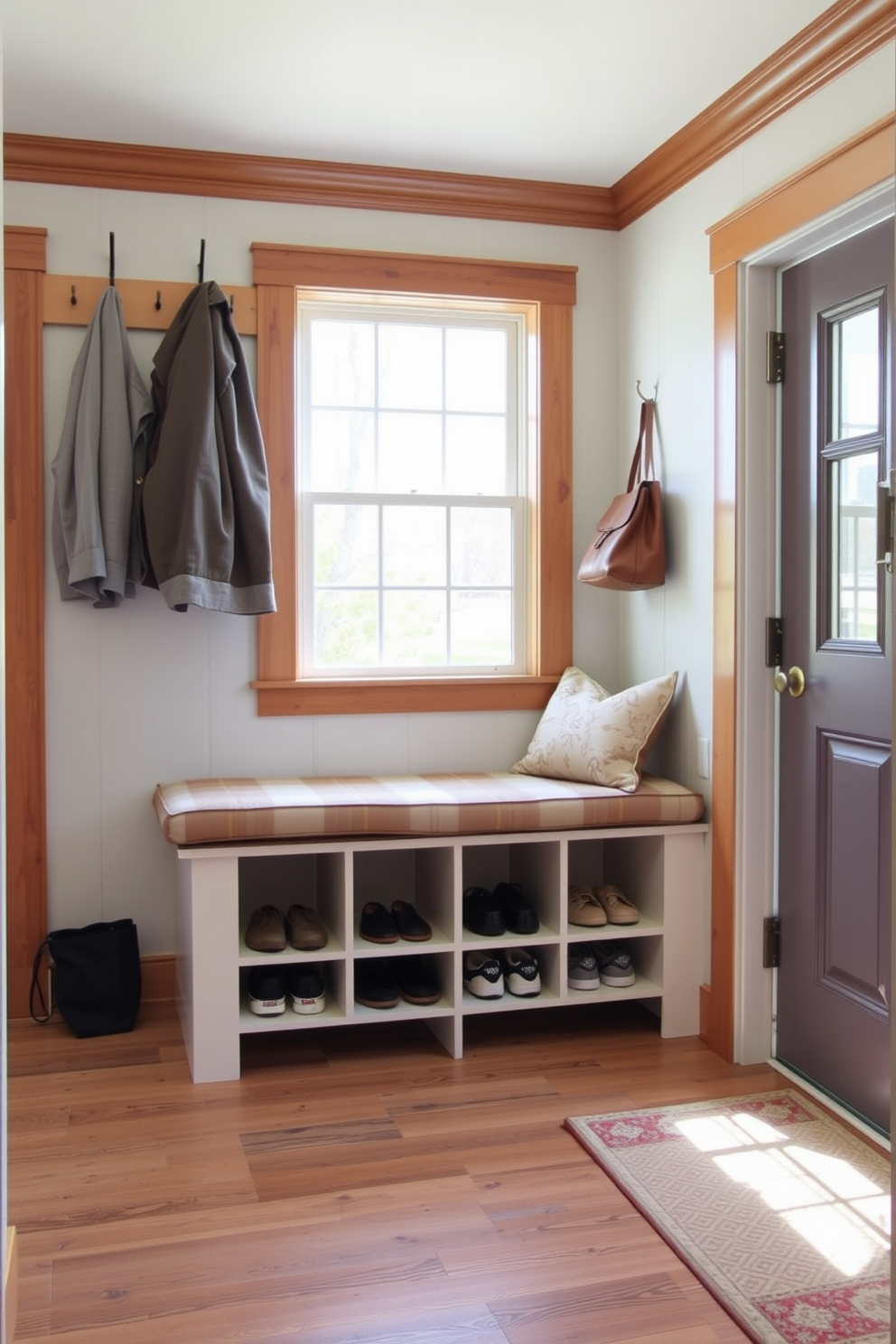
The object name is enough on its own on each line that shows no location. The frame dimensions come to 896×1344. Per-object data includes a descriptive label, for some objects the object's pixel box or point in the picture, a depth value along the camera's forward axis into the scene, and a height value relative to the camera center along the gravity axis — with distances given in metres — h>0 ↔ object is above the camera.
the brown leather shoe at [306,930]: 3.06 -0.80
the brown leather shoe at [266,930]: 3.03 -0.80
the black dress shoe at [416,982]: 3.13 -0.96
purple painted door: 2.56 -0.13
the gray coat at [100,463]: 3.19 +0.46
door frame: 2.93 +0.02
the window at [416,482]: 3.52 +0.45
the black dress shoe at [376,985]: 3.10 -0.96
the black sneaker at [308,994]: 3.04 -0.95
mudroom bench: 2.94 -0.67
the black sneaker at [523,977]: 3.20 -0.95
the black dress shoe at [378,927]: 3.12 -0.80
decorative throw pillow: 3.29 -0.31
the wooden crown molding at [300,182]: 3.29 +1.31
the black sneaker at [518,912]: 3.21 -0.78
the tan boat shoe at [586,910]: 3.25 -0.79
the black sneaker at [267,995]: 3.00 -0.94
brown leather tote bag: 3.33 +0.23
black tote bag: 3.20 -0.95
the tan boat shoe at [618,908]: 3.26 -0.79
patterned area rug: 1.97 -1.13
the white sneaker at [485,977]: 3.16 -0.95
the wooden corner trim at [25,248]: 3.29 +1.07
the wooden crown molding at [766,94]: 2.43 +1.26
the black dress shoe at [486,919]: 3.18 -0.79
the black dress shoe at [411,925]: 3.13 -0.80
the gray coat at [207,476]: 3.19 +0.42
